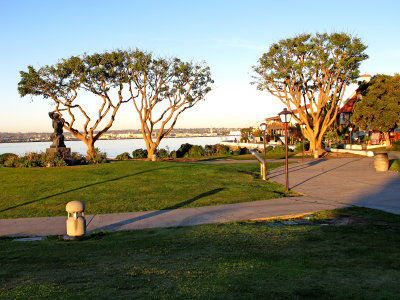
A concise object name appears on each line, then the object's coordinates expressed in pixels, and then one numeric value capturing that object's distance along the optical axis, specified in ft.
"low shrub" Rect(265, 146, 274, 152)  140.67
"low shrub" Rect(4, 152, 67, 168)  66.28
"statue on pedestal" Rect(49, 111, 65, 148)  72.43
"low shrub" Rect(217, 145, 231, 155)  140.55
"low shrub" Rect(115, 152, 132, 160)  121.49
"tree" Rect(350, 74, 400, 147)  139.44
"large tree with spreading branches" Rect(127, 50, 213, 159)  126.82
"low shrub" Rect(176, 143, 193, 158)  132.65
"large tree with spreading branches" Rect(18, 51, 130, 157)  121.70
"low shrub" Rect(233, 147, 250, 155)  141.90
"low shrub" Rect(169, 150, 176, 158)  130.20
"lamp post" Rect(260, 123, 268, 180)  64.87
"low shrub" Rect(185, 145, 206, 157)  133.28
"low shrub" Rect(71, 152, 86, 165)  71.12
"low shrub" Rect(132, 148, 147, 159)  128.47
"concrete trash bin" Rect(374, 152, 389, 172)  69.10
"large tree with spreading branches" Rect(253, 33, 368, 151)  122.21
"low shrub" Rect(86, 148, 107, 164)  73.20
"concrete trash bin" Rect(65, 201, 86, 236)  28.86
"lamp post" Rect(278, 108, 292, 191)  54.86
